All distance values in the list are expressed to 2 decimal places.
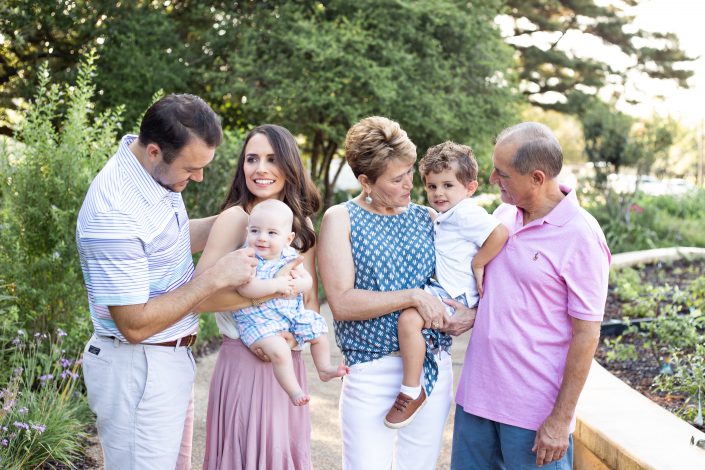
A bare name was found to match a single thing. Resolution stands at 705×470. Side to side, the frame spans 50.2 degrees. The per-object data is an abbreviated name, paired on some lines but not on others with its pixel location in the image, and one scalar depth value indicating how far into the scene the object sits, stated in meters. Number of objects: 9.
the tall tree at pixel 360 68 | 11.03
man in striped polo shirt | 2.37
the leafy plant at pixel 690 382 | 3.97
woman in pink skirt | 2.75
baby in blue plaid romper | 2.64
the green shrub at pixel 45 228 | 4.84
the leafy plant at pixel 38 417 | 3.64
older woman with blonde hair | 2.81
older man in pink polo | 2.59
